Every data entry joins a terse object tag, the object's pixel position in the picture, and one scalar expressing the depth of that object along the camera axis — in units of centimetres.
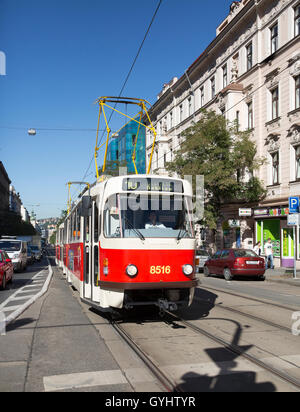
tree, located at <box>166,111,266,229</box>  2591
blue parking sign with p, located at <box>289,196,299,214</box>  1952
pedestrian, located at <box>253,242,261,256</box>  2569
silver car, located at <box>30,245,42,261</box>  4209
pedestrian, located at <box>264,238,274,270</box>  2425
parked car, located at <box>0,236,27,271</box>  2371
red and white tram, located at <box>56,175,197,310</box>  765
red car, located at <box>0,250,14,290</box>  1453
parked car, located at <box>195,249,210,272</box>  2401
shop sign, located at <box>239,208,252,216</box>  2727
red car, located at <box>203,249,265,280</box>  1894
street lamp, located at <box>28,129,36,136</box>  2806
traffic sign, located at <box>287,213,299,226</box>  1912
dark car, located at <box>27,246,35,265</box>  3334
